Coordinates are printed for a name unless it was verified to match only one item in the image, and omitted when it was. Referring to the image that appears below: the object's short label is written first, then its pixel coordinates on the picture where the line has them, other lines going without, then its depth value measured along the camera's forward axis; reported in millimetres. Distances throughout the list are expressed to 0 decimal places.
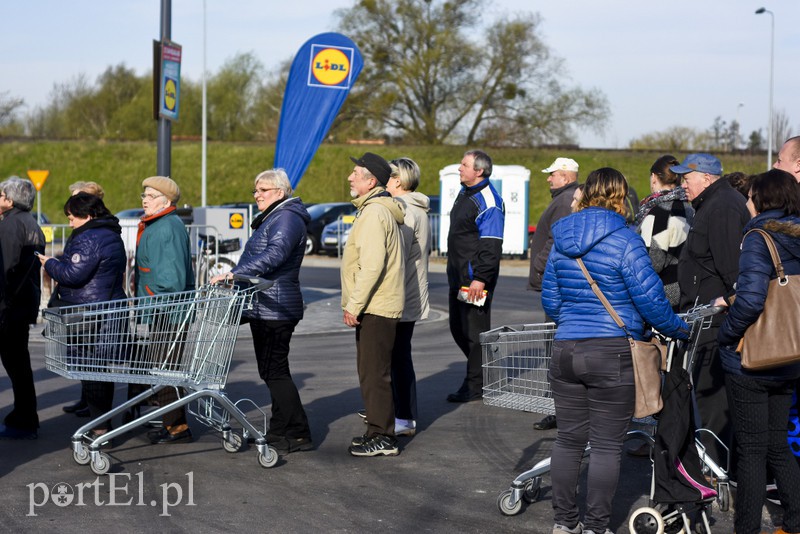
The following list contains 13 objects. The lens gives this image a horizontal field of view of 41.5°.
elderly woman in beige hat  7195
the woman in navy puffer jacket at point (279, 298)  7066
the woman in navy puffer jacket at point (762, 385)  5035
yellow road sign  24500
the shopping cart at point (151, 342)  6270
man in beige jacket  7043
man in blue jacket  8680
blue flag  15477
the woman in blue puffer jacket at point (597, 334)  4988
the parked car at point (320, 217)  32719
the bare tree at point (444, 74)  50969
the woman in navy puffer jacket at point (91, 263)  7188
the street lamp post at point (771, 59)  44756
